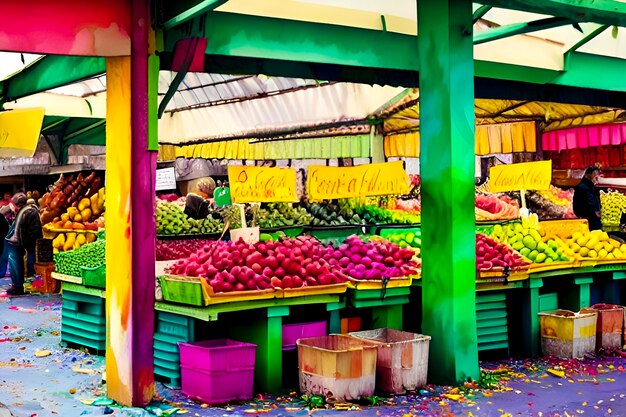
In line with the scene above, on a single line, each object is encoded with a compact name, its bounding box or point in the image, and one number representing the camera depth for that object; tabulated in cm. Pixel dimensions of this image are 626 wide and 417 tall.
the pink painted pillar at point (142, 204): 611
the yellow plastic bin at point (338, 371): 632
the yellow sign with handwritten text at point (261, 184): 824
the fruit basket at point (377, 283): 738
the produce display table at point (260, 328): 675
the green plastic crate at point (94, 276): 814
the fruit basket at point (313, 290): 687
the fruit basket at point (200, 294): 653
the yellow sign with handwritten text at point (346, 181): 950
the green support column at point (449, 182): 704
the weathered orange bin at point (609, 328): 877
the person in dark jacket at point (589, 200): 1164
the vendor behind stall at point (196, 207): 1020
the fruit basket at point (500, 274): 796
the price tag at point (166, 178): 1011
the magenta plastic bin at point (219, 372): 634
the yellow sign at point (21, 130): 938
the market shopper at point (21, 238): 1363
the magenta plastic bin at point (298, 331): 709
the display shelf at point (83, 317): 839
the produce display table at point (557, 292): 854
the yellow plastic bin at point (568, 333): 835
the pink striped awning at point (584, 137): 1420
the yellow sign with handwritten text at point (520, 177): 984
